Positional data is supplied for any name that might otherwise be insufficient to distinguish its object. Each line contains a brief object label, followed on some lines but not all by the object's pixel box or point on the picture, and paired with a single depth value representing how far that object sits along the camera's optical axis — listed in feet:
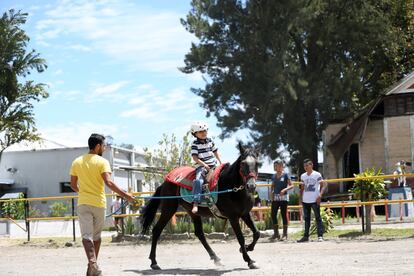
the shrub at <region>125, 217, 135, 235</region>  60.59
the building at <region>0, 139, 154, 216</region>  113.91
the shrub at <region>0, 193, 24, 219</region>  86.52
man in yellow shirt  28.76
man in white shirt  49.98
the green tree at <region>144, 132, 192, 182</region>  84.17
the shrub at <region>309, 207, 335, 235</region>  55.36
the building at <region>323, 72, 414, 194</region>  99.45
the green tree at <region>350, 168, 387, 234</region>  53.78
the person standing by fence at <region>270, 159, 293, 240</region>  52.95
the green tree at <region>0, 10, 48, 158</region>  105.60
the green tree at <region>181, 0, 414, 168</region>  118.52
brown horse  33.32
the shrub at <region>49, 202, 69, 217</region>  100.99
